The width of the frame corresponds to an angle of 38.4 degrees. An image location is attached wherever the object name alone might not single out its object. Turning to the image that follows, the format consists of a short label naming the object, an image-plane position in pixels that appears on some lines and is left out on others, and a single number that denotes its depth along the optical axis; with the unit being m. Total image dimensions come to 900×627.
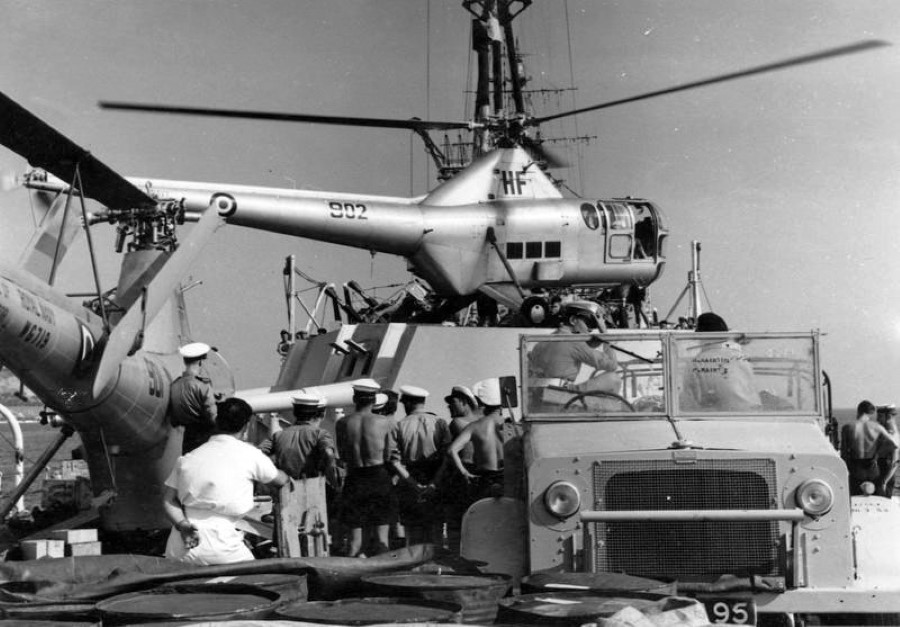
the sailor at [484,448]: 9.12
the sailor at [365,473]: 9.34
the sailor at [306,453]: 8.90
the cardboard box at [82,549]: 7.71
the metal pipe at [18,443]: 13.27
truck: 6.41
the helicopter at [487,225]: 15.59
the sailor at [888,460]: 15.10
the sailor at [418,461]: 9.86
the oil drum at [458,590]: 5.24
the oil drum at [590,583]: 5.48
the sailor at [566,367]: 7.57
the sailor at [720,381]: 7.40
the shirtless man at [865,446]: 15.02
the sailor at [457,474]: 9.20
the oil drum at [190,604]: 4.56
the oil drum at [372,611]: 4.66
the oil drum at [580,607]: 4.70
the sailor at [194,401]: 9.95
